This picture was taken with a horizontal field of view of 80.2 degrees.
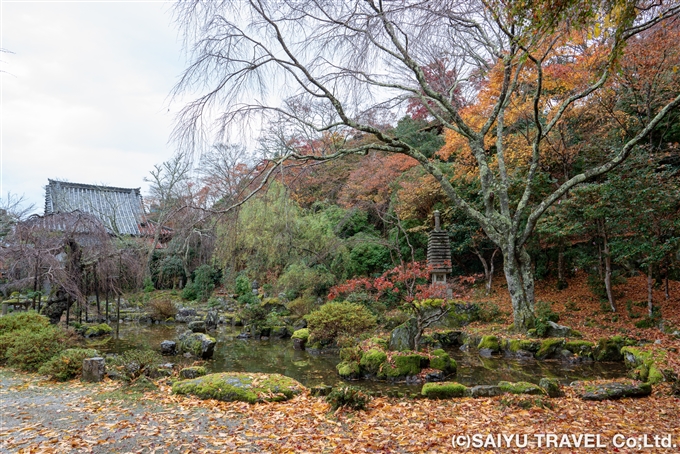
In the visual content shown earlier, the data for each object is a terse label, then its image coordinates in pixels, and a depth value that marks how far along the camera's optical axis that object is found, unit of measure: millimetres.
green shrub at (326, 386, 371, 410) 4812
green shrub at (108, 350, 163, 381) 6215
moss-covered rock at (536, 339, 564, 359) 8805
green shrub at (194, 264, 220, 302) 20219
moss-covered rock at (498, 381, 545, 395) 5250
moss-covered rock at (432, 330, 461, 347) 10546
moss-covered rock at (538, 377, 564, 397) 5262
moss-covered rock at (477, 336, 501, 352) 9531
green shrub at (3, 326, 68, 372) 7191
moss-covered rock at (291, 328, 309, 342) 10883
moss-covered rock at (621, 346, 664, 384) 5805
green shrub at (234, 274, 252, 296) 17750
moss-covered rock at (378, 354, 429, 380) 7273
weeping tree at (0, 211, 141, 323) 9586
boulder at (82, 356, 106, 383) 6363
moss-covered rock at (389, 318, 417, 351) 8438
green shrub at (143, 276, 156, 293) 21341
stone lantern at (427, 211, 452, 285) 12977
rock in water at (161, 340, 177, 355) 9977
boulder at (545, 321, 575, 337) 9539
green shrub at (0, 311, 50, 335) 8156
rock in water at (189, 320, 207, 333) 12579
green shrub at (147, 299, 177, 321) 15828
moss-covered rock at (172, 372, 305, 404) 5422
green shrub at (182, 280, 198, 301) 20312
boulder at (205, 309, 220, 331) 14314
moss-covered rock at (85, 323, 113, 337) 11992
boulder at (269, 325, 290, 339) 12656
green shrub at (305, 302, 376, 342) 10328
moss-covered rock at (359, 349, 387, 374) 7551
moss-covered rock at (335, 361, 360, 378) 7574
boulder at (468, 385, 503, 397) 5426
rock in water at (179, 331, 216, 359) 9406
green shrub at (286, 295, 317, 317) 13688
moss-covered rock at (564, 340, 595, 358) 8525
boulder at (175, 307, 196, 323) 15953
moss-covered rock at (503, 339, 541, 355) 9039
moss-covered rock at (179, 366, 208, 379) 6625
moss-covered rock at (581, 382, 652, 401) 5105
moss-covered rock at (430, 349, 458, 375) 7492
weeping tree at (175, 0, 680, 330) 5224
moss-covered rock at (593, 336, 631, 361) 8312
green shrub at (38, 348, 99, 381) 6570
